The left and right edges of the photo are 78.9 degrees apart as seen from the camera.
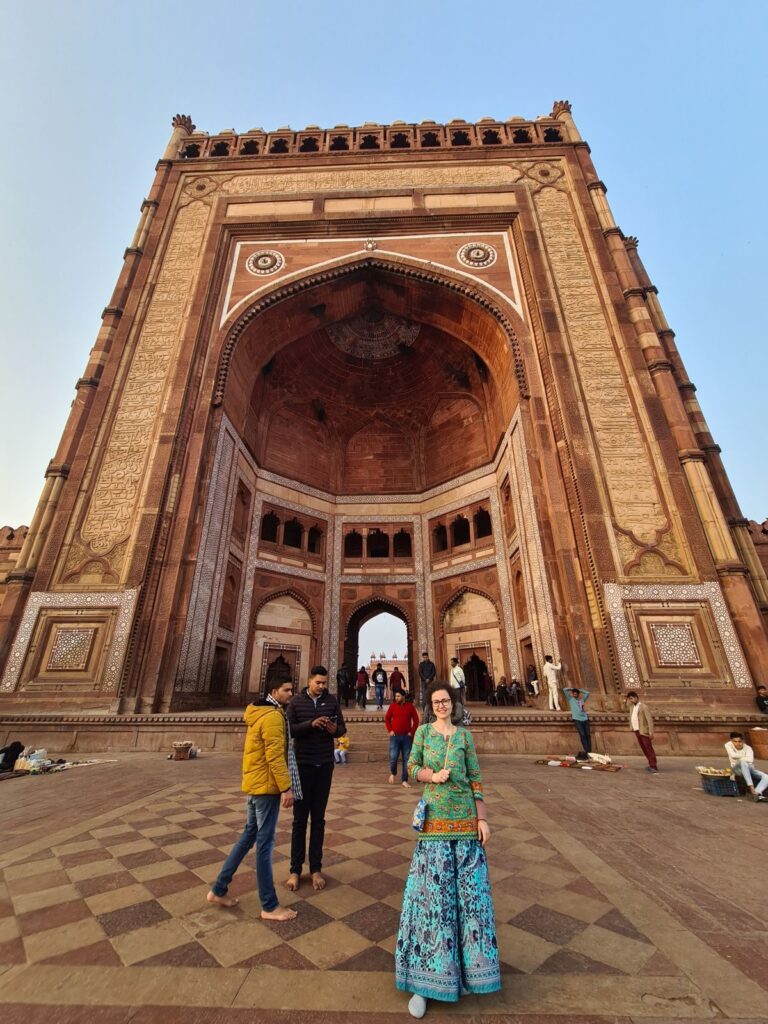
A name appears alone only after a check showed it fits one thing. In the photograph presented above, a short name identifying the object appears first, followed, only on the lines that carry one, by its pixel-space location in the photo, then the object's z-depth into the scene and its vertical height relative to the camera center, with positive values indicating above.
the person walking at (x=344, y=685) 13.96 +0.81
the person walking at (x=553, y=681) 9.74 +0.55
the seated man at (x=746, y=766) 5.07 -0.62
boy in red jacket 5.92 -0.17
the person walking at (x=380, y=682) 13.58 +0.85
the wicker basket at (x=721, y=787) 5.13 -0.81
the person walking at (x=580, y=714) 7.56 -0.07
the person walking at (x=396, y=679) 10.48 +0.75
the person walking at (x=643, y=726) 6.52 -0.24
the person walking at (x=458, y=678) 9.87 +0.65
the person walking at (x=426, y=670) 10.72 +0.91
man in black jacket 2.85 -0.27
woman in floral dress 1.72 -0.66
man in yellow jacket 2.39 -0.40
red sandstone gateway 9.75 +7.14
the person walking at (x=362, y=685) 13.46 +0.76
